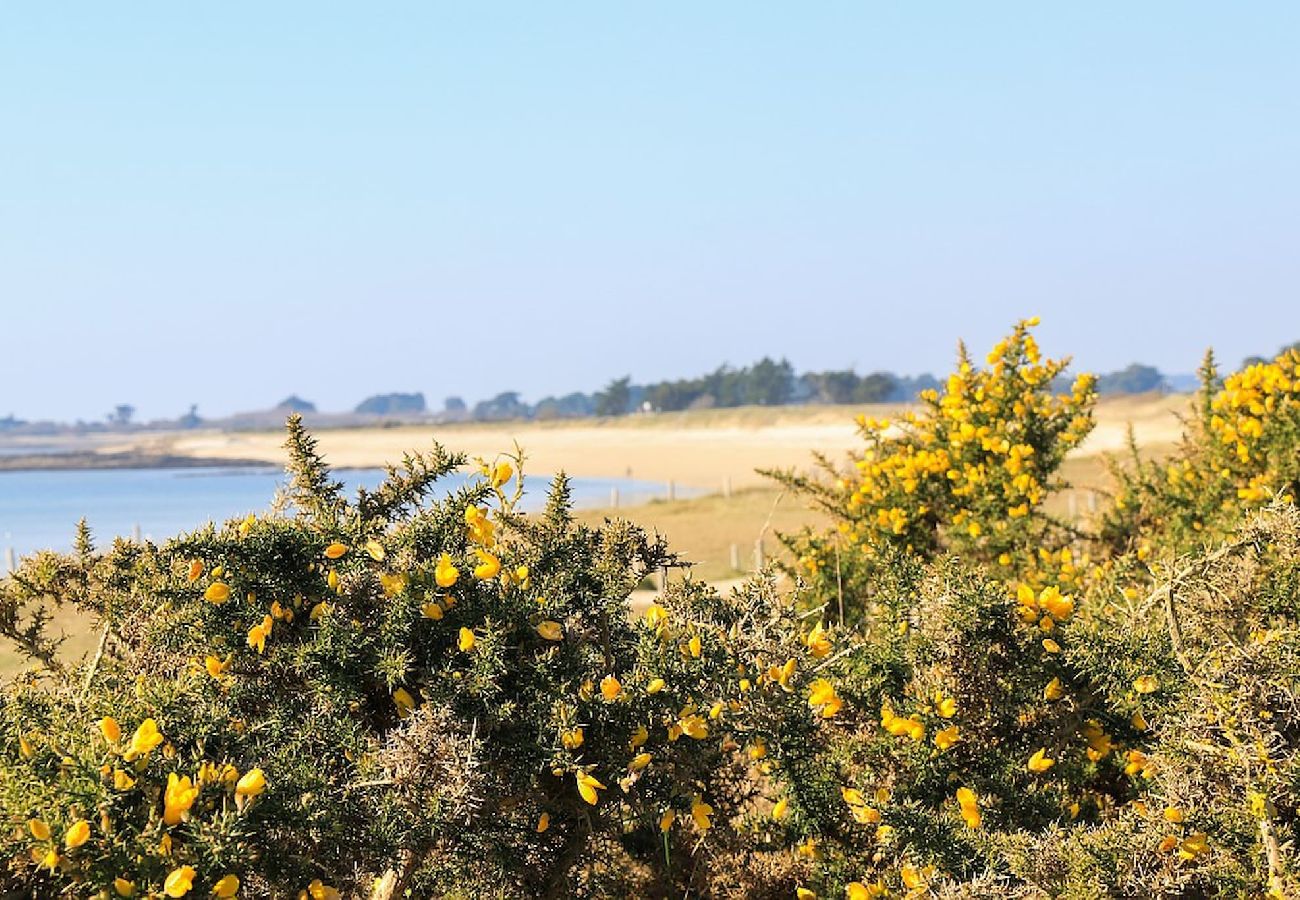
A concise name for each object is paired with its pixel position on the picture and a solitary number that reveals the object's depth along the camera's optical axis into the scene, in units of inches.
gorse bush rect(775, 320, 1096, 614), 271.4
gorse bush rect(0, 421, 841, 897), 98.0
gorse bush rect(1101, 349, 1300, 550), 270.7
